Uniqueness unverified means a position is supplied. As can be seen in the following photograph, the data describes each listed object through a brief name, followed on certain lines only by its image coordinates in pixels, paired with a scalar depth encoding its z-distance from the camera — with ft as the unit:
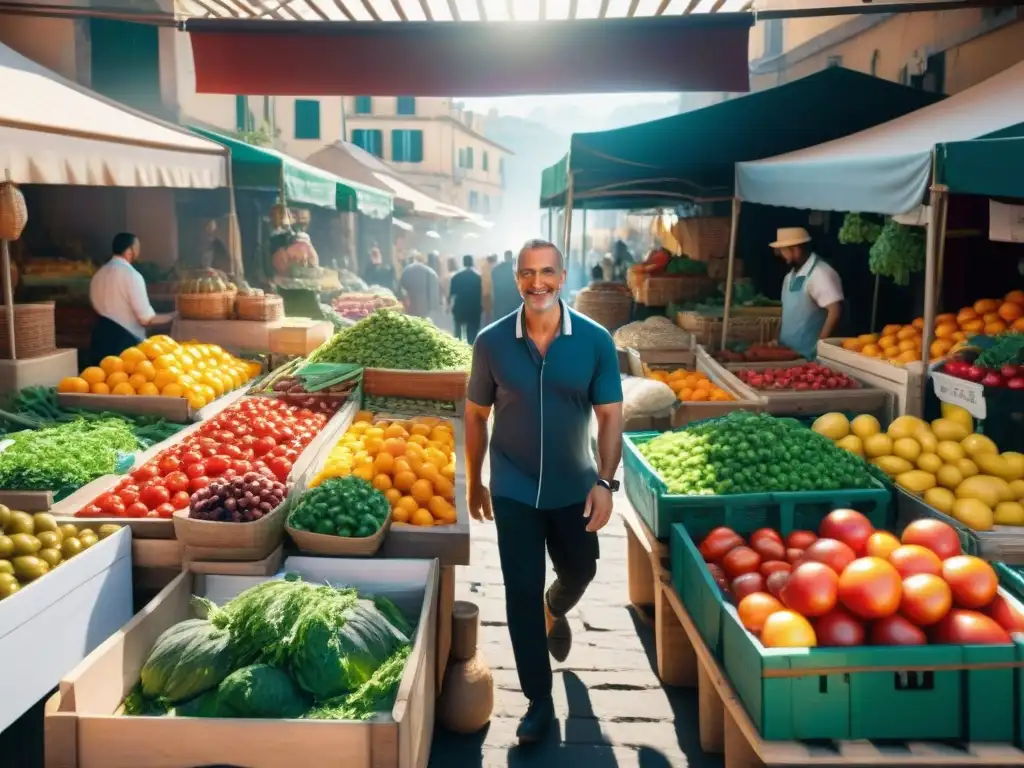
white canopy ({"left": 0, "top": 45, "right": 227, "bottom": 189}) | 18.47
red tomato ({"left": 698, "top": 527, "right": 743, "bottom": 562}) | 14.07
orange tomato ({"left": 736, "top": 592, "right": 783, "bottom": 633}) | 11.53
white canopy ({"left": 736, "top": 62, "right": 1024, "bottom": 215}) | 18.94
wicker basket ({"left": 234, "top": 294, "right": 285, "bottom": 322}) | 31.53
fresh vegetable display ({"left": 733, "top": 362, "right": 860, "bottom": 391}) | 24.81
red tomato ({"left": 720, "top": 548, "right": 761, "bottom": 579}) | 13.42
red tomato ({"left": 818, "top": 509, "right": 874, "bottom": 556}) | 13.37
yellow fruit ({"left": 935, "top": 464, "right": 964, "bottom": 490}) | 16.22
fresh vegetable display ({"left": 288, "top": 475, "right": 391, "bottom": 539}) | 14.32
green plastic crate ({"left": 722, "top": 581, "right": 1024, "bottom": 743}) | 10.41
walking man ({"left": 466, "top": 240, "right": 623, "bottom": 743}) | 12.98
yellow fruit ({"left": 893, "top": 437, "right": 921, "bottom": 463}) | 17.31
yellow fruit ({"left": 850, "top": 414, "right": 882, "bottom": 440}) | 18.43
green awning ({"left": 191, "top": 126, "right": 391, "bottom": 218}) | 35.17
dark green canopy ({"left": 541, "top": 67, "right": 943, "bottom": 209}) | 30.94
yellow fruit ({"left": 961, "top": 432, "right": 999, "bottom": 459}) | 16.93
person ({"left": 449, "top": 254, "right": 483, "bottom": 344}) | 54.80
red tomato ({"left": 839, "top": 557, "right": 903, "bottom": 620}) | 11.12
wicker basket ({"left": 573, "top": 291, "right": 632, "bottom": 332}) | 42.11
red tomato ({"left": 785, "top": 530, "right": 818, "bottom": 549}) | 13.98
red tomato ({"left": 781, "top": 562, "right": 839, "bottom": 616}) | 11.34
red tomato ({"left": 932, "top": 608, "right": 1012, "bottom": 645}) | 10.89
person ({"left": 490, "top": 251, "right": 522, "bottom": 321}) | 51.37
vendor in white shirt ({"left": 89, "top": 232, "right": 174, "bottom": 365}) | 27.32
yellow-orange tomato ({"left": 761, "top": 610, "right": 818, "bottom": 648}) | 10.89
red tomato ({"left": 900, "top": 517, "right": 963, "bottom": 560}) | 12.70
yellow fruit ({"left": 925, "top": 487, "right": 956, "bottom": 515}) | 15.53
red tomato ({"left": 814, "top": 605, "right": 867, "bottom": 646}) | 11.06
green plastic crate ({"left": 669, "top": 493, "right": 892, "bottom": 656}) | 14.60
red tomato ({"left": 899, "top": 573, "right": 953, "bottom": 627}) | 11.09
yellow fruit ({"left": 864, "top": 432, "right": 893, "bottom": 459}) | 17.70
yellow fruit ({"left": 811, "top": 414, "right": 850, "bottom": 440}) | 19.02
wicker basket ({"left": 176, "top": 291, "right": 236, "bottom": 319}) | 31.24
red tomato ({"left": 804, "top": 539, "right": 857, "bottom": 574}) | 12.35
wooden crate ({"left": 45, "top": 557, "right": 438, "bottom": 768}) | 9.77
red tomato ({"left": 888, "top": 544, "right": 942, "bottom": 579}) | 11.84
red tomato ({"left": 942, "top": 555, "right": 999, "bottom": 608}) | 11.41
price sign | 18.38
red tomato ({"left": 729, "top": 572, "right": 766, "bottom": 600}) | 12.65
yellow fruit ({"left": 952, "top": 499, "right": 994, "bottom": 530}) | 14.82
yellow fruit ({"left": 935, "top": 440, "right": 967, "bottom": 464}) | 16.80
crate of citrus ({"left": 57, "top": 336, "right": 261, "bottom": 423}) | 22.50
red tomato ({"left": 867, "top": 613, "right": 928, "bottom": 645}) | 10.96
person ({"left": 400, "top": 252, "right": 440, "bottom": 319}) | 58.03
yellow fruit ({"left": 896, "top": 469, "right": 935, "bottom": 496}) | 16.35
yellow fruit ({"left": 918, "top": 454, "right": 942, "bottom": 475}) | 16.69
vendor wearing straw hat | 28.07
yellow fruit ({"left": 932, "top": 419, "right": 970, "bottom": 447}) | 17.79
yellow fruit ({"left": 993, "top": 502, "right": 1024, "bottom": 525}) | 15.10
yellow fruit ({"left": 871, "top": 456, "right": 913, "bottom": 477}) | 17.03
